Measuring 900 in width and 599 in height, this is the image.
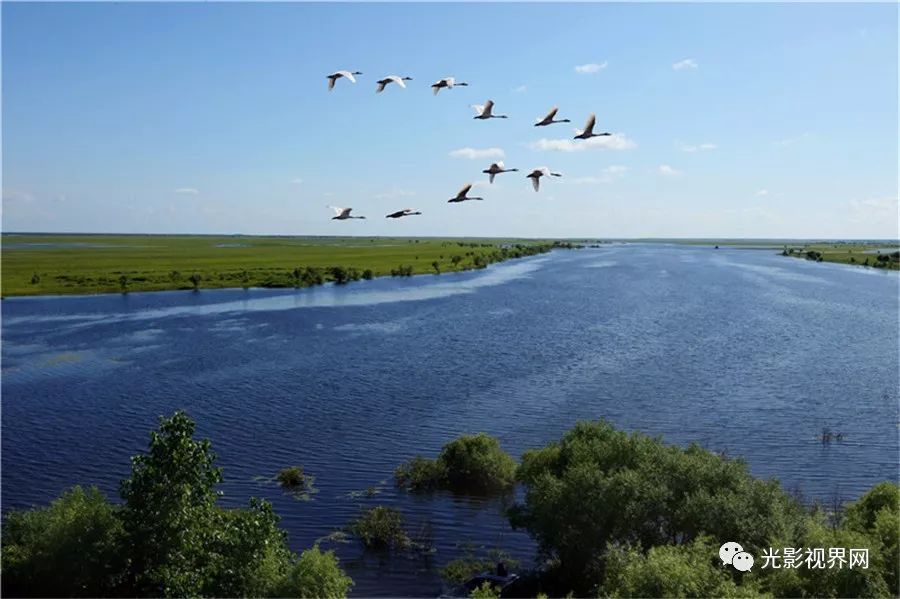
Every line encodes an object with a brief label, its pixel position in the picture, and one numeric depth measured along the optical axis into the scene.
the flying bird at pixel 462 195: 17.74
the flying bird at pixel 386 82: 18.30
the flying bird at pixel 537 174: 19.28
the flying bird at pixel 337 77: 18.64
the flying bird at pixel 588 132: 19.62
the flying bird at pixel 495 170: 19.06
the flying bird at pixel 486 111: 19.80
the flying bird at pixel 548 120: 19.93
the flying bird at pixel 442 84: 18.94
